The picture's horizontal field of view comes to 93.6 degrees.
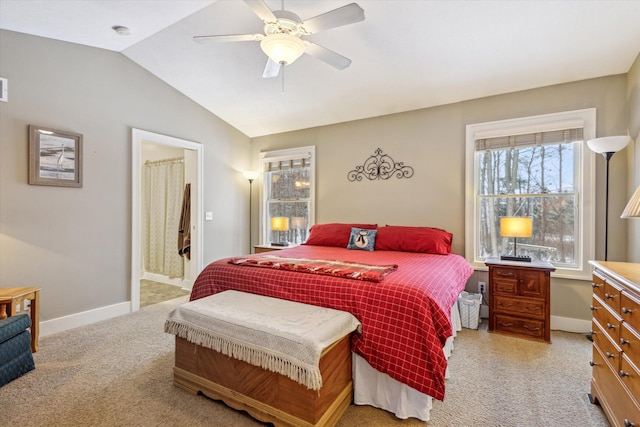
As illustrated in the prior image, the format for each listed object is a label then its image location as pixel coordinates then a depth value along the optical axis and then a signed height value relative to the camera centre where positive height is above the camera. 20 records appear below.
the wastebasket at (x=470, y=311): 3.04 -1.02
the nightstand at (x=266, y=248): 4.32 -0.56
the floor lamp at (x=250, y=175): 4.97 +0.58
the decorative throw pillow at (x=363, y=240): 3.51 -0.34
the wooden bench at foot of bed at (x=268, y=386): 1.54 -1.00
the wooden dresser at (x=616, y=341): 1.31 -0.65
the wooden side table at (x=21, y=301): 2.24 -0.73
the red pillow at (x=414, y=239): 3.21 -0.32
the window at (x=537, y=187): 2.96 +0.27
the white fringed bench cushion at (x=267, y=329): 1.48 -0.66
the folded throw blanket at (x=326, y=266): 2.00 -0.43
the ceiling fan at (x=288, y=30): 1.87 +1.23
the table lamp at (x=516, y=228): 2.89 -0.16
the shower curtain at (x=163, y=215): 4.94 -0.09
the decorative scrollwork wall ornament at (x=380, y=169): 3.89 +0.56
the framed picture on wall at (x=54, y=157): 2.78 +0.50
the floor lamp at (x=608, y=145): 2.50 +0.57
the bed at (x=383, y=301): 1.61 -0.57
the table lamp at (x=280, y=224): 4.52 -0.21
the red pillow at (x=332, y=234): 3.77 -0.31
